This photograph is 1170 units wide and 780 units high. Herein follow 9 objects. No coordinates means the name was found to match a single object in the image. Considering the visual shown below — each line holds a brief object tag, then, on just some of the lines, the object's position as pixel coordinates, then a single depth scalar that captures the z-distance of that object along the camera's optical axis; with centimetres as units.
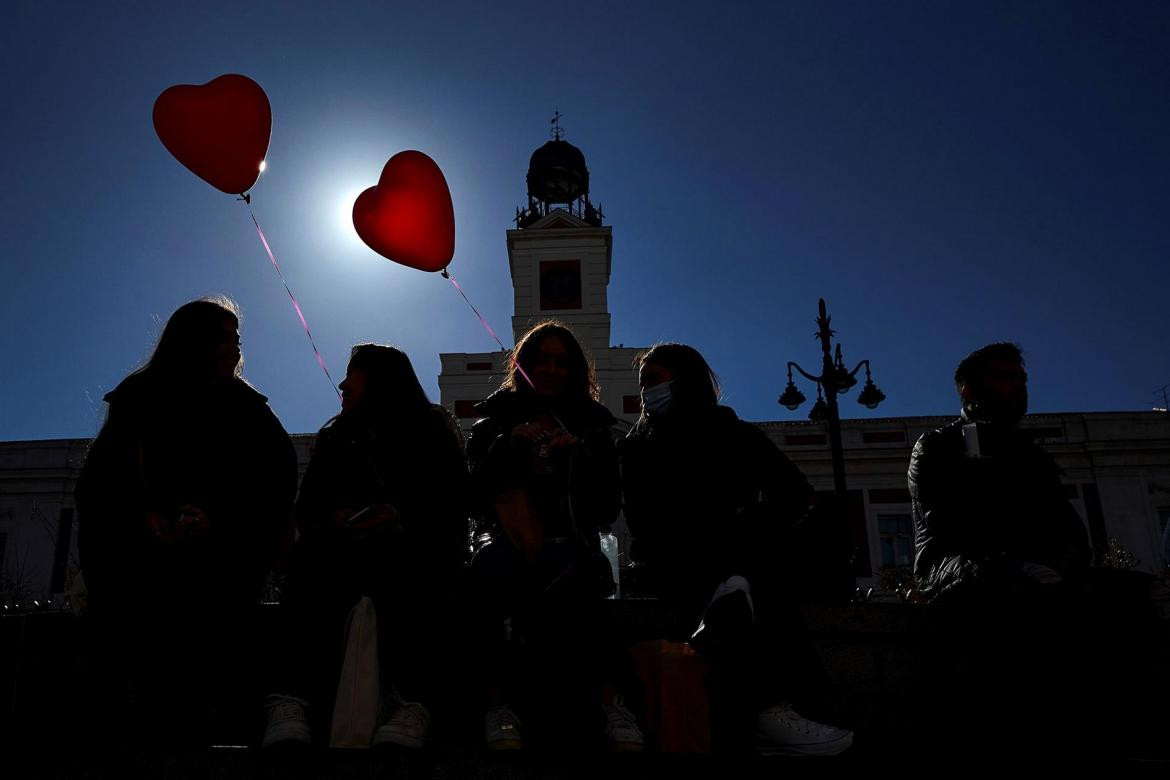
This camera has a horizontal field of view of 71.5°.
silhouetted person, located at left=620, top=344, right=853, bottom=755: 273
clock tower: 2678
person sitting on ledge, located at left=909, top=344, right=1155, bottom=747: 300
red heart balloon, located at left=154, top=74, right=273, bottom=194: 451
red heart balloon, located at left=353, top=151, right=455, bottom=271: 478
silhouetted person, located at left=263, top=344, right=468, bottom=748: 271
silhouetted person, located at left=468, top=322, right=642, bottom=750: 267
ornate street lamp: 1267
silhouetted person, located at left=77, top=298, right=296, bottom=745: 274
